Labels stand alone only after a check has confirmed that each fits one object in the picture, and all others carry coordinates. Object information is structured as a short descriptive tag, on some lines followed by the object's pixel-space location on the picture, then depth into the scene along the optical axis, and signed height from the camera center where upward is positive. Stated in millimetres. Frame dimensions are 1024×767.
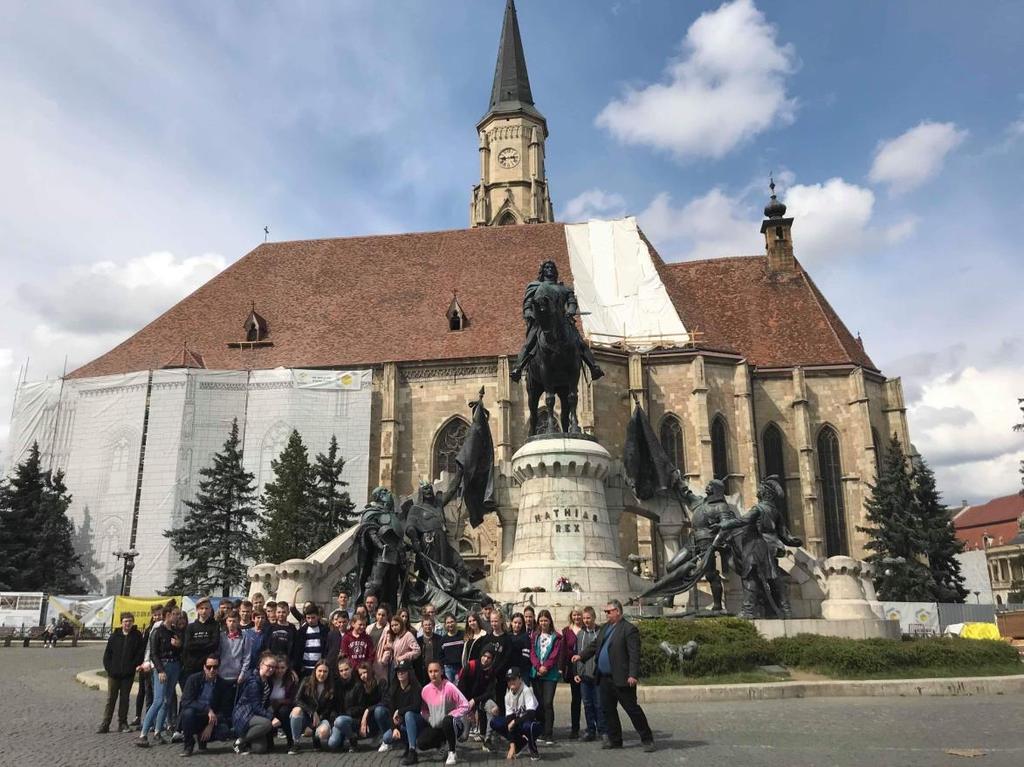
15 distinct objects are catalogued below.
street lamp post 24703 +1036
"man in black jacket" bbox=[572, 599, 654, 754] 6004 -520
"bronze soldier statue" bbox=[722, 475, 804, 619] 11492 +526
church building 29141 +7937
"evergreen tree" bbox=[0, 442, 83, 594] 27172 +2118
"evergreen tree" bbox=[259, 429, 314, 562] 25281 +2914
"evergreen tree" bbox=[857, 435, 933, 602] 25500 +2091
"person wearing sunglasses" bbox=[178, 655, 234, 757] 6023 -795
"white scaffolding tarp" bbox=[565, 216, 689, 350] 31625 +12689
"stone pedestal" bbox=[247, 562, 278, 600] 12930 +365
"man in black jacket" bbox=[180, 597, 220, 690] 6465 -338
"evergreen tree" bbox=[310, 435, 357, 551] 26250 +3256
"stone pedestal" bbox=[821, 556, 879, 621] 12469 +114
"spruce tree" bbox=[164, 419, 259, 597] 26297 +2220
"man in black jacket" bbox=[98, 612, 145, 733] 7051 -529
